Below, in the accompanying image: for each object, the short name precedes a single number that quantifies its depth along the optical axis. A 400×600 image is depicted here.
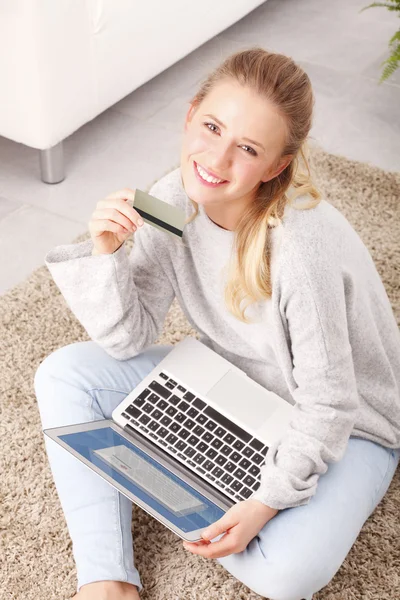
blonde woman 2.48
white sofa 3.45
